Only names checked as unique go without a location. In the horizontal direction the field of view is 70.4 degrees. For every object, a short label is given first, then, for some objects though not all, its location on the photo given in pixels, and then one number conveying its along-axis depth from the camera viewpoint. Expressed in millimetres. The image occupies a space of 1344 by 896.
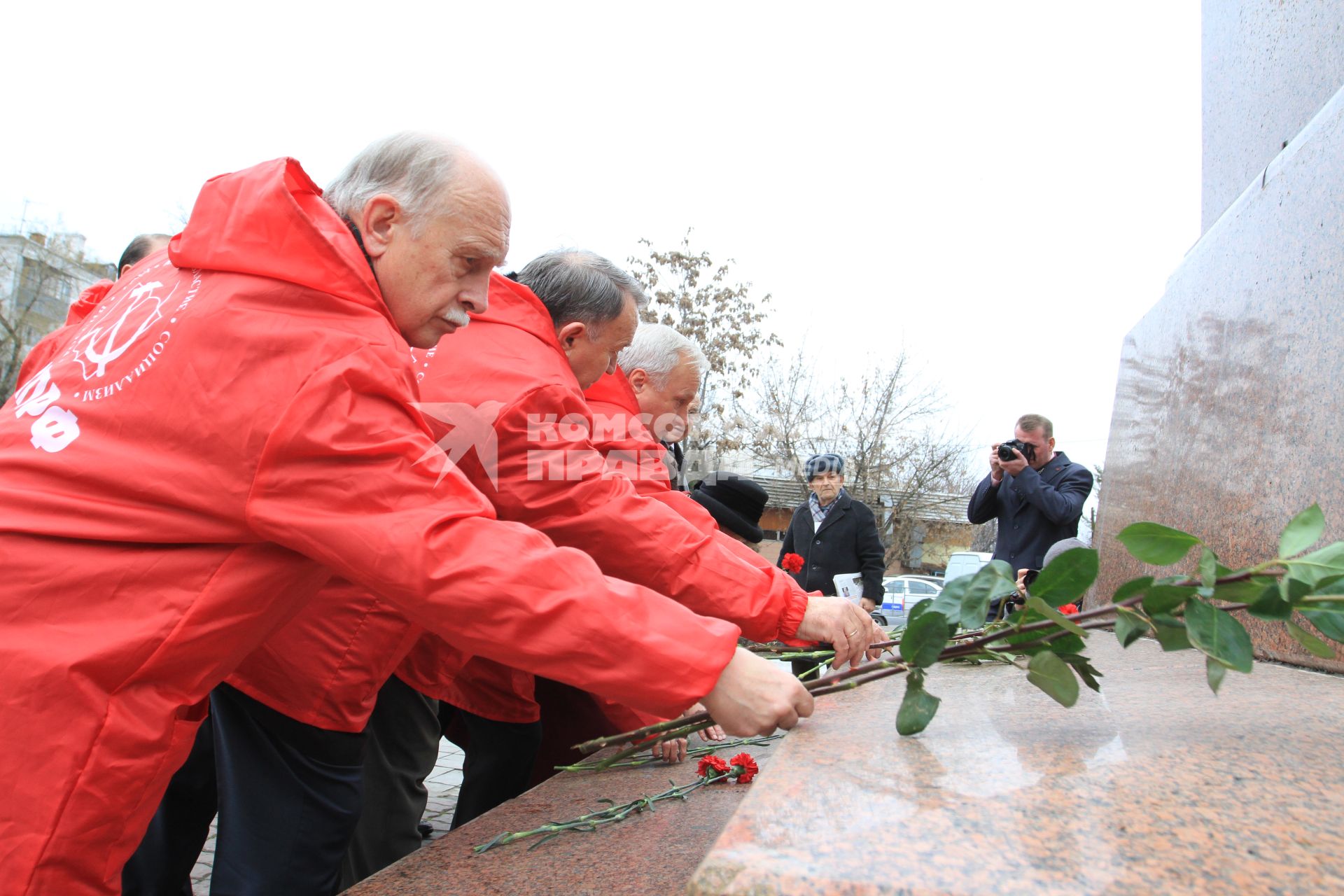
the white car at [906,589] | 23906
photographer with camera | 4996
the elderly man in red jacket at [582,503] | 2082
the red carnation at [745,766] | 2193
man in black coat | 6465
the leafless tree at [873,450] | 24734
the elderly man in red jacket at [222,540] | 1228
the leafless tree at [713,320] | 23359
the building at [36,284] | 25391
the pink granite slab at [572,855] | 1557
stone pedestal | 1923
